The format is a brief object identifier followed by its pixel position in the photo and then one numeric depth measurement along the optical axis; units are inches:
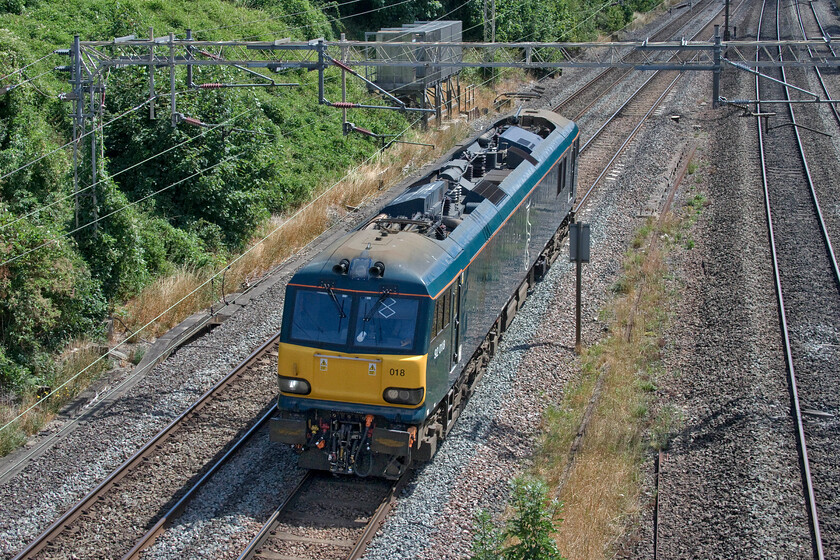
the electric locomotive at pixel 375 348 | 420.5
